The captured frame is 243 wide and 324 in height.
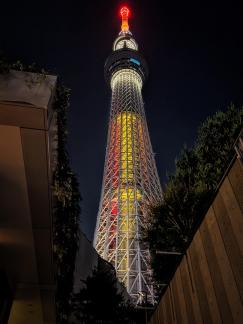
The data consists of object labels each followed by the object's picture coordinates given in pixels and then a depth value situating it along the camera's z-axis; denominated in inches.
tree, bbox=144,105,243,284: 368.5
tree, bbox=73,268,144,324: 420.2
